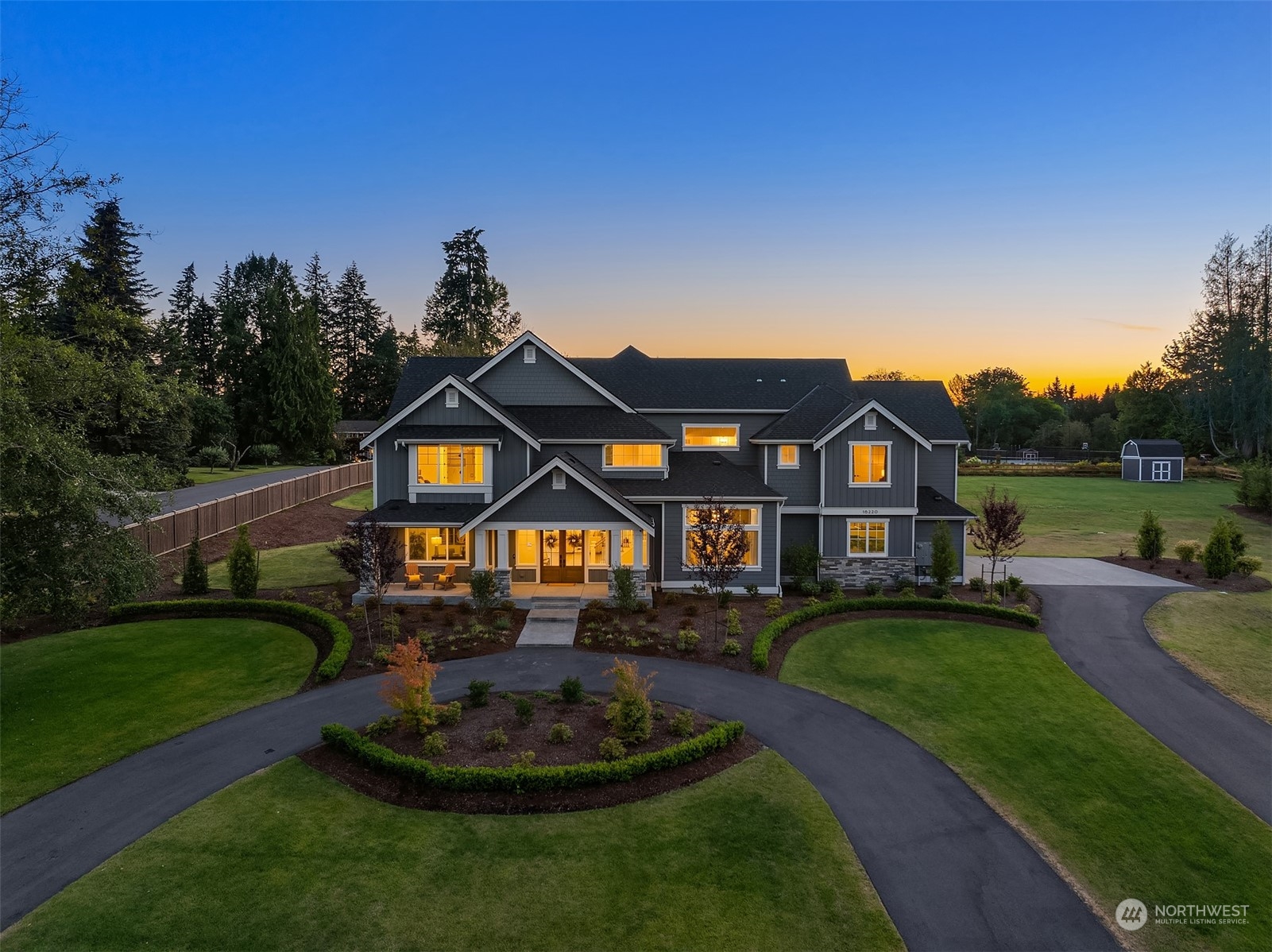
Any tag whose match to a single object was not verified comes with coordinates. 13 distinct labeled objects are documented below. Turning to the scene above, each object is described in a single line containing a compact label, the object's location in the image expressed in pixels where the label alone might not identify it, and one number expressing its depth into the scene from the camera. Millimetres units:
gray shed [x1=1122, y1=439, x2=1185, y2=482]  58938
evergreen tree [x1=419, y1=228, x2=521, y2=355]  64000
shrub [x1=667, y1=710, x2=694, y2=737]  12195
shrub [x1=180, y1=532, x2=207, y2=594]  20828
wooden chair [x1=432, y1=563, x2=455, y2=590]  22203
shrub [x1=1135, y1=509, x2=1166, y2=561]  27750
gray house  21672
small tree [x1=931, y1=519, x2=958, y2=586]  22766
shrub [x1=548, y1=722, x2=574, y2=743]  11797
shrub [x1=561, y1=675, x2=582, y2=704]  13688
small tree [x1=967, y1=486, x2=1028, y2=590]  20766
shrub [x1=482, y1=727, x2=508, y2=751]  11633
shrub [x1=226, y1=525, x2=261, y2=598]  20344
